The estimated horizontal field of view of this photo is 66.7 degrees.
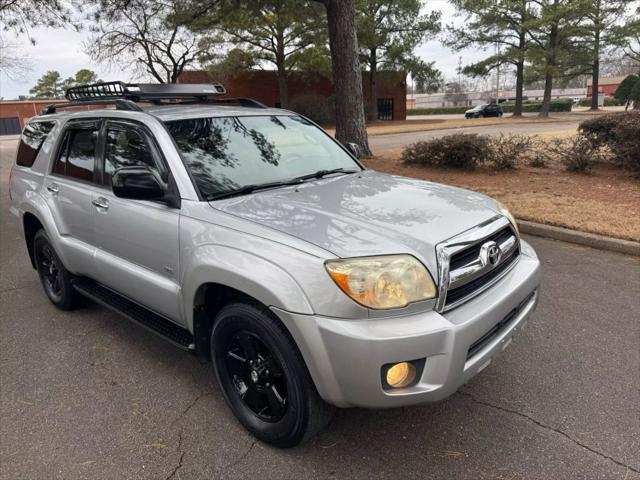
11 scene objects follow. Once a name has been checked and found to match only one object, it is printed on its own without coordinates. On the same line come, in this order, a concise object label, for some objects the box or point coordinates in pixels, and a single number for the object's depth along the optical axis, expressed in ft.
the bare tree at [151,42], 38.32
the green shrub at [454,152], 31.91
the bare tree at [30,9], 36.47
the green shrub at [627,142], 28.09
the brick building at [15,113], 184.24
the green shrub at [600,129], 30.19
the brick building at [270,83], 122.11
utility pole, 132.11
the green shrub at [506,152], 32.14
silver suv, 7.07
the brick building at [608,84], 329.52
